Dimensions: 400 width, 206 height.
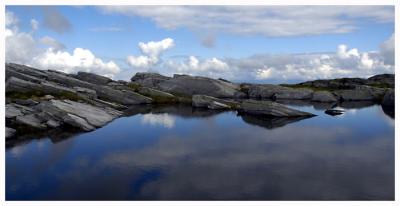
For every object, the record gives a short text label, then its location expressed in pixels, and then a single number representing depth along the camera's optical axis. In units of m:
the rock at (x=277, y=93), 158.38
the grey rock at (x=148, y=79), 179.00
